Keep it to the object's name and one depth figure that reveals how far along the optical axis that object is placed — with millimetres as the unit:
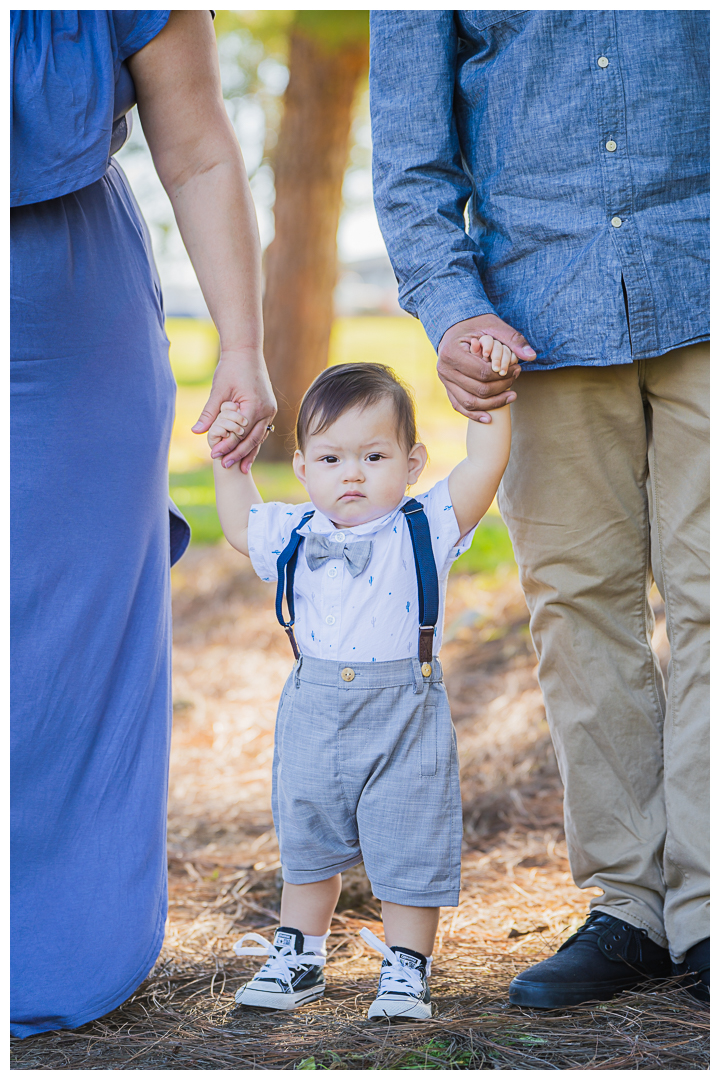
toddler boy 2840
